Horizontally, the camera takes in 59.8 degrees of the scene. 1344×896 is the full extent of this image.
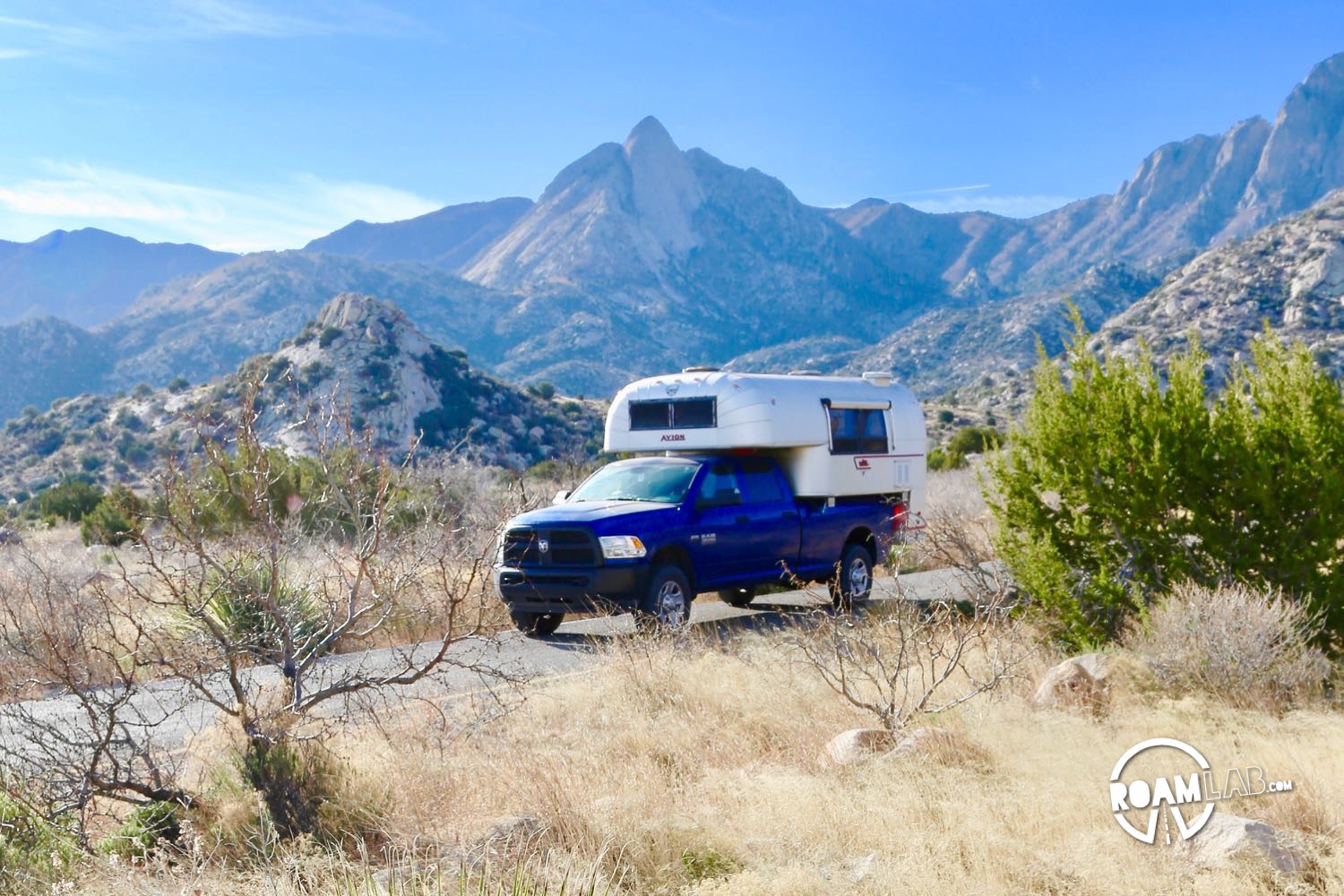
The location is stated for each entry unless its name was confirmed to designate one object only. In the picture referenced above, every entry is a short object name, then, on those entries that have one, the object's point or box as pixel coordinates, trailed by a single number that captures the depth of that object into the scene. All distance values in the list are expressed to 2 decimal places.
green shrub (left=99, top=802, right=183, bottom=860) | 5.65
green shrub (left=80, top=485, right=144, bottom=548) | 23.39
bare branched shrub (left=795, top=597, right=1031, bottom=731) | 7.43
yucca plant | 6.26
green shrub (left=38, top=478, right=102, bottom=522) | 31.38
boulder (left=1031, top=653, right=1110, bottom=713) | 7.98
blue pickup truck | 12.16
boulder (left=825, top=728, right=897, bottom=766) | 6.58
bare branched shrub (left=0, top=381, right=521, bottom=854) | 5.72
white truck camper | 14.46
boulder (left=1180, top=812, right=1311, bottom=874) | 4.97
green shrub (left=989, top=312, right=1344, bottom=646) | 9.25
